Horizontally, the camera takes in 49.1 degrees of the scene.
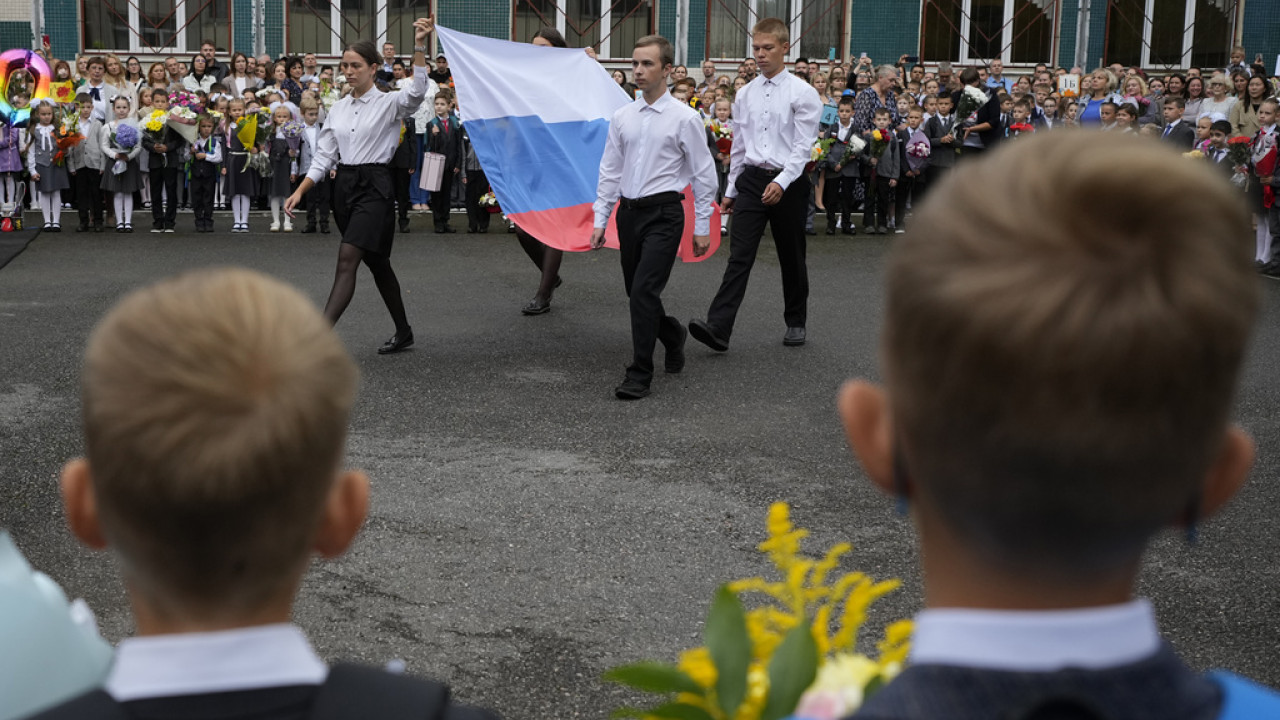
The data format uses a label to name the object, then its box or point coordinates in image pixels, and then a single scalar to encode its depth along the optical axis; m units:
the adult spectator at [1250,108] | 16.95
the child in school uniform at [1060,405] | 0.98
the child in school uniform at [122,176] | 16.31
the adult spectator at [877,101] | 18.17
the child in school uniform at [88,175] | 16.23
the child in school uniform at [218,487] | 1.20
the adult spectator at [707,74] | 22.33
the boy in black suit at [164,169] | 16.70
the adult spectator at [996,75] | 21.06
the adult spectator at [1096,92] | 16.73
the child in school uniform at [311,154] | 17.05
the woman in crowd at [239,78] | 19.88
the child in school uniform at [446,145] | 17.36
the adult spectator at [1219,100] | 17.59
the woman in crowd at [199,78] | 20.05
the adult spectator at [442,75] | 18.81
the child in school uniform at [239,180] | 17.03
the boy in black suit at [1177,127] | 14.98
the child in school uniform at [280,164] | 17.28
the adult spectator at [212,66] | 20.81
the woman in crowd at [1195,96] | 18.38
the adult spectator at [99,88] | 17.78
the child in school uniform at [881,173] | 17.81
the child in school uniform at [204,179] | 16.75
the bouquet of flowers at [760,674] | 1.29
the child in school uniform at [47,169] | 16.02
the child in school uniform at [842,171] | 17.70
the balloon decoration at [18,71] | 15.44
